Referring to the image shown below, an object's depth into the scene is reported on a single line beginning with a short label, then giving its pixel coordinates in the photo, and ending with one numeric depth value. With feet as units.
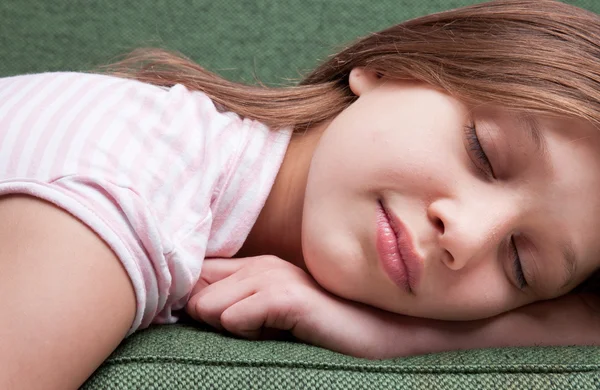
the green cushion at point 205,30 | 2.69
